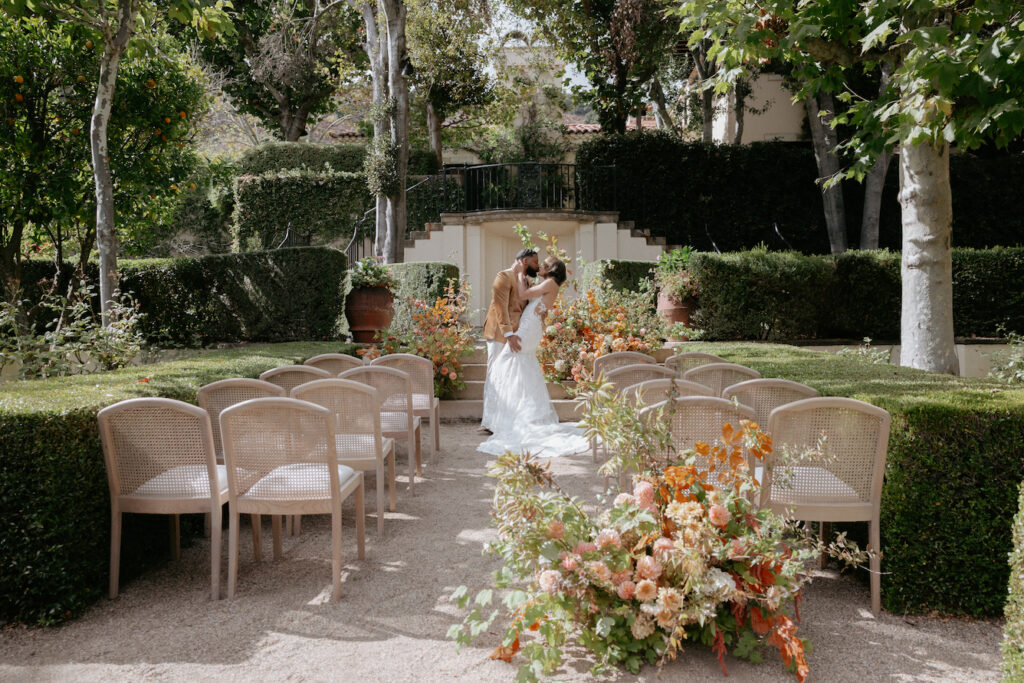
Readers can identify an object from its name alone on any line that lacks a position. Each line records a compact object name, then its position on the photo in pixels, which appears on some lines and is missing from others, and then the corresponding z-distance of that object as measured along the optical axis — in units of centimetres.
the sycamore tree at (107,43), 624
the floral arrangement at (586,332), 806
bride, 704
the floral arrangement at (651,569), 251
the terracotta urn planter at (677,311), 1007
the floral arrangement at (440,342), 846
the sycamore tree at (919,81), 474
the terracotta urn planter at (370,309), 1014
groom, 711
